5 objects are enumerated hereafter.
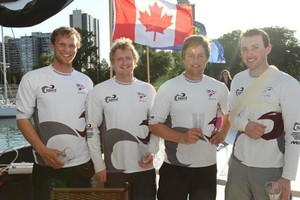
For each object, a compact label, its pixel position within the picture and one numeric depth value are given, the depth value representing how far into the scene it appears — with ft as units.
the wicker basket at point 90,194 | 7.57
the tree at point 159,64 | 159.53
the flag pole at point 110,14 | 19.58
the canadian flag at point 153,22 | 21.93
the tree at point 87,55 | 178.19
